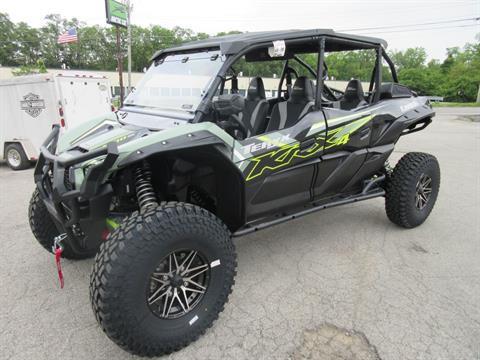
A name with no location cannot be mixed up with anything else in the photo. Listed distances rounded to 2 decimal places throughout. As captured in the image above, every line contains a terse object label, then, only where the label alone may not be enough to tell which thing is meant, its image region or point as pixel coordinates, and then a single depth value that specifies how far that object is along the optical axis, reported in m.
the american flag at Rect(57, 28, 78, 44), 18.28
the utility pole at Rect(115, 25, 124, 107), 20.04
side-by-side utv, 2.10
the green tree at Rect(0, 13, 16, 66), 59.85
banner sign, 18.31
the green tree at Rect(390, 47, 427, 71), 85.51
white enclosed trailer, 7.45
